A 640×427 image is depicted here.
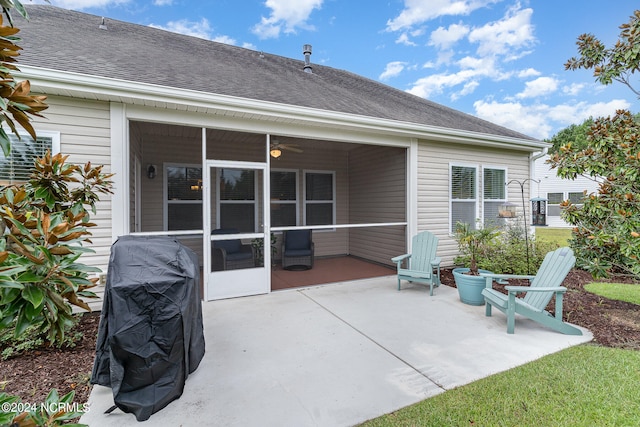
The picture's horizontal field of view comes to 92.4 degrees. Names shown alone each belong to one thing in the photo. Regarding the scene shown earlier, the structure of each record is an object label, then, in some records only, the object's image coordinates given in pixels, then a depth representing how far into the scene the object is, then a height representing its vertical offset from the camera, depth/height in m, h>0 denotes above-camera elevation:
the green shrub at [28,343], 2.98 -1.38
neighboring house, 18.27 +1.21
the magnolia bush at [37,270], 0.98 -0.21
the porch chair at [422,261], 5.03 -0.91
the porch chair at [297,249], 6.96 -0.95
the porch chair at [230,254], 4.75 -0.72
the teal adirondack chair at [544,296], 3.47 -1.06
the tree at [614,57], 3.57 +1.96
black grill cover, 2.14 -0.86
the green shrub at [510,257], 5.70 -0.96
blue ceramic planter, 4.45 -1.17
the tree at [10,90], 1.00 +0.40
